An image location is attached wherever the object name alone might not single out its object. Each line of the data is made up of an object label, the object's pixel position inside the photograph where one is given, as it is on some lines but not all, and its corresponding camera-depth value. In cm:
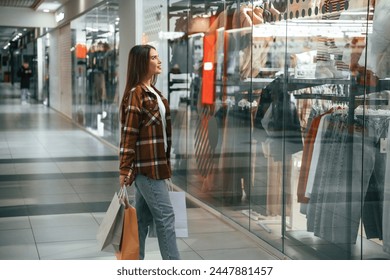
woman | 375
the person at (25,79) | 2367
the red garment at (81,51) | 1413
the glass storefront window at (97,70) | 1107
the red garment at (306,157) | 434
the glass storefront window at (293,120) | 374
